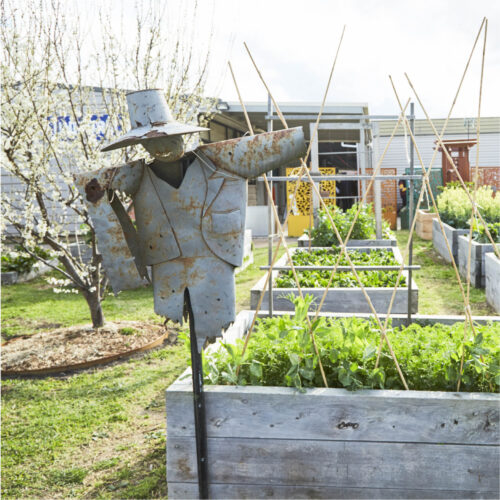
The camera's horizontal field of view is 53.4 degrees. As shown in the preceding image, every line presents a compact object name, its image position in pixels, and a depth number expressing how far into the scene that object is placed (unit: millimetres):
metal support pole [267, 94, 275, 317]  3355
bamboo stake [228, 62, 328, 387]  2252
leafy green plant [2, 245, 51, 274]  8898
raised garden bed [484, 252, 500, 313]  5692
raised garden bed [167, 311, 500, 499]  2090
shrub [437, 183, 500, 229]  7995
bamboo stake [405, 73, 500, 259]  2529
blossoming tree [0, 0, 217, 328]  4641
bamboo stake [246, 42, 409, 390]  2217
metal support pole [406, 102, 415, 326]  3357
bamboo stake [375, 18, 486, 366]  2331
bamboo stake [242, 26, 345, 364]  2380
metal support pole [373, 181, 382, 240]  8086
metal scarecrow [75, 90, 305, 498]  1963
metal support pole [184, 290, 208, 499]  2164
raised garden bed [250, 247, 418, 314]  4383
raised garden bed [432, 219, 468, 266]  8477
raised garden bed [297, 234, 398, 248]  7563
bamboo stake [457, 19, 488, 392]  2324
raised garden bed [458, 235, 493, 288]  6730
